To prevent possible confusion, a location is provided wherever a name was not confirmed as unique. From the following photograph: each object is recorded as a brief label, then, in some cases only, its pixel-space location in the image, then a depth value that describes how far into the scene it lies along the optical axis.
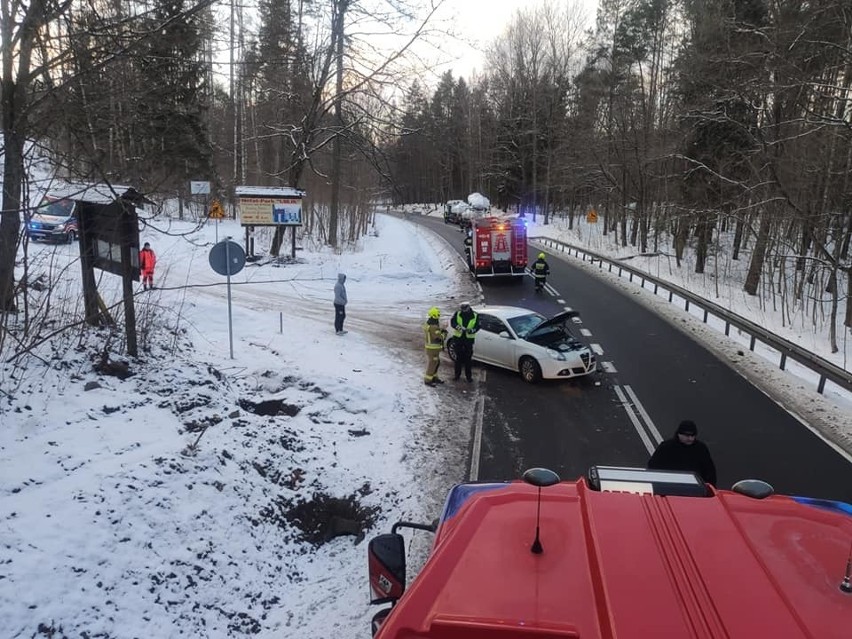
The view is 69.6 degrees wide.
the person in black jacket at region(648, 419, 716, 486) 6.32
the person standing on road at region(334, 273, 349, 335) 15.98
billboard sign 25.34
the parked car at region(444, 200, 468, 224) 63.22
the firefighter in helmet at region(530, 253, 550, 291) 24.31
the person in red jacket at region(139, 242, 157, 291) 17.03
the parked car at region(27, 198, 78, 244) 22.64
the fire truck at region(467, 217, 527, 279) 27.22
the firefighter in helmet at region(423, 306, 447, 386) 12.86
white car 13.16
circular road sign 11.98
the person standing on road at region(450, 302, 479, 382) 13.18
